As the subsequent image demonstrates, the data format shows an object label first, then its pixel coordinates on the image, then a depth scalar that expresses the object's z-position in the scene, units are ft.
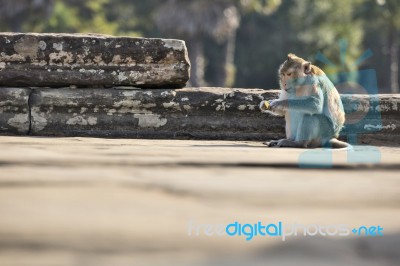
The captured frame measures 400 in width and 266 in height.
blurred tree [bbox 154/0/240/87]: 90.58
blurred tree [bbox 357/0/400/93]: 94.53
